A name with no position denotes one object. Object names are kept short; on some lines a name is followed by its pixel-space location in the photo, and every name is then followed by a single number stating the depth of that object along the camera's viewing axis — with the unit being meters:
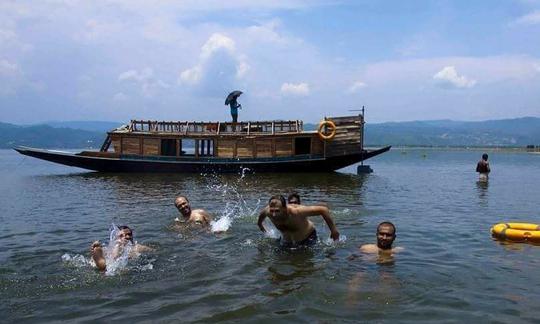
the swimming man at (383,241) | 8.57
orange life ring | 31.83
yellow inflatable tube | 10.34
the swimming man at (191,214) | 11.49
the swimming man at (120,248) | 7.90
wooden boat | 32.41
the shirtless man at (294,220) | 8.52
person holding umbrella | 35.72
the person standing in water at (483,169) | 27.36
